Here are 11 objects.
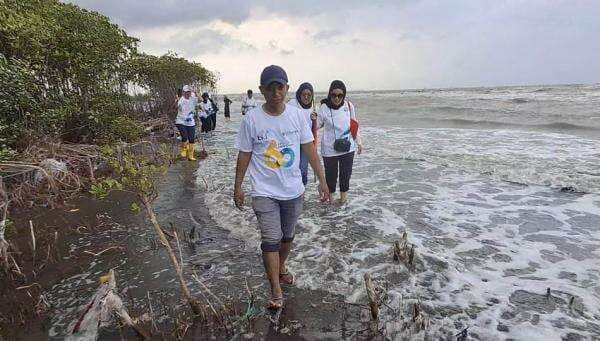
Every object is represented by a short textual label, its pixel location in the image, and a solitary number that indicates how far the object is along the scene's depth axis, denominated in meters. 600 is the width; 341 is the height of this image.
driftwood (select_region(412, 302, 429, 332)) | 2.90
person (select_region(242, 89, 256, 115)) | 18.27
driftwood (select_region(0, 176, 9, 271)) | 3.58
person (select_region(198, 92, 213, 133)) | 16.10
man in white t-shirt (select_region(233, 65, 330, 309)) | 3.06
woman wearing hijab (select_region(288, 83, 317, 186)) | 5.62
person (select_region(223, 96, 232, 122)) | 24.34
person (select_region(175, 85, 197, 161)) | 9.65
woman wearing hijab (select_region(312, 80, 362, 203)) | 5.58
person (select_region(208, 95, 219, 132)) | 17.33
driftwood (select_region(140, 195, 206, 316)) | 2.89
